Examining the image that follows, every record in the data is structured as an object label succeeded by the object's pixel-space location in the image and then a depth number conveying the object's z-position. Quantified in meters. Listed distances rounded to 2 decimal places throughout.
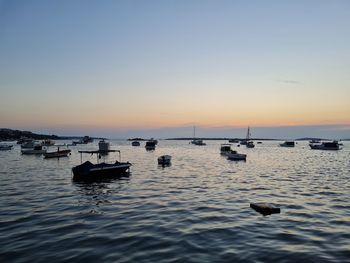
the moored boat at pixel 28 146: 124.68
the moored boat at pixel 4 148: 131.76
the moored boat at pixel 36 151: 104.19
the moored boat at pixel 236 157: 82.00
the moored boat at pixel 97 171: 45.25
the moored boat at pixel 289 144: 195.74
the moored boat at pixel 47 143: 182.90
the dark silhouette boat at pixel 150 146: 151.00
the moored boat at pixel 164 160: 68.38
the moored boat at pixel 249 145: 182.79
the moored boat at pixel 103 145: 112.88
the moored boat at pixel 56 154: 87.81
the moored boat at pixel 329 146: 145.59
